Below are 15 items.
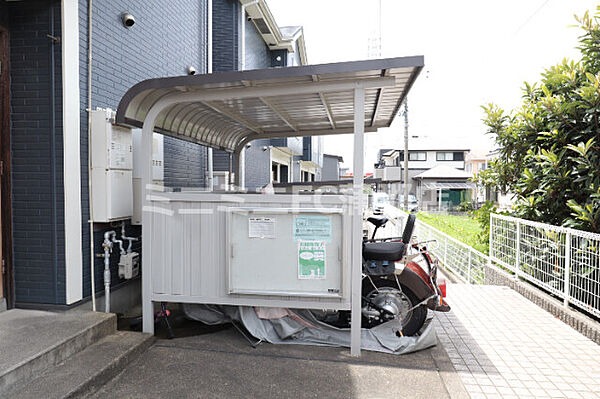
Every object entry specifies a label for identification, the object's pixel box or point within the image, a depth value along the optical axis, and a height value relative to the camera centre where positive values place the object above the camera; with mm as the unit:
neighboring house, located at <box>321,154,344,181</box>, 37250 +2319
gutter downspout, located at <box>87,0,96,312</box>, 4246 +434
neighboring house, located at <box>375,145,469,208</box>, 40875 +3470
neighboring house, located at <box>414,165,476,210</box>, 31078 +273
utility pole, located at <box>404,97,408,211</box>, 21638 +2923
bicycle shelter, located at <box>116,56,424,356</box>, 3754 -364
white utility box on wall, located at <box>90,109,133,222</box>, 4238 +266
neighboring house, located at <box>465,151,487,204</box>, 59256 +4330
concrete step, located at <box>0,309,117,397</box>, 2871 -1200
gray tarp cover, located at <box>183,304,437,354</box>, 4027 -1426
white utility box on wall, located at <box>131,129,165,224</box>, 4812 +183
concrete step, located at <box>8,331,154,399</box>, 2834 -1386
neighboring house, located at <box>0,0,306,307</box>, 3930 +400
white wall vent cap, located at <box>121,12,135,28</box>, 4984 +2126
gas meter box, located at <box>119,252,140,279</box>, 4590 -846
